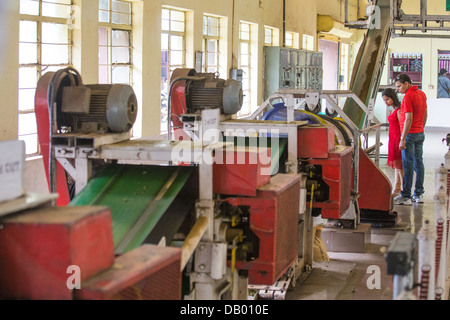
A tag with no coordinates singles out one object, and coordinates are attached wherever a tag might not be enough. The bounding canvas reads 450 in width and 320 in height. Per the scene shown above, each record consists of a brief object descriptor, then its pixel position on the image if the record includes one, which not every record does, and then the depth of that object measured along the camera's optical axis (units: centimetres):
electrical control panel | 1447
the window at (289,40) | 1695
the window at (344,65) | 2288
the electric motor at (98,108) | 415
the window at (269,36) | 1549
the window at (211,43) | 1206
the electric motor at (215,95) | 564
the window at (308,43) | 1830
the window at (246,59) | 1394
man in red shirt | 864
